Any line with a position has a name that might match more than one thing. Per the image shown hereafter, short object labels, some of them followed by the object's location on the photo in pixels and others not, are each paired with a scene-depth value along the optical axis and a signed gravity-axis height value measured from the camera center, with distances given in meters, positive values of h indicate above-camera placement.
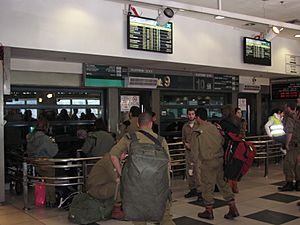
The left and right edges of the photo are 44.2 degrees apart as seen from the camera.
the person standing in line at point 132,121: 5.45 -0.15
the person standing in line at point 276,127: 7.05 -0.36
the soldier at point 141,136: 3.46 -0.32
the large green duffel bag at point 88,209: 4.68 -1.26
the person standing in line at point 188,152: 6.09 -0.72
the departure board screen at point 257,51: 8.22 +1.34
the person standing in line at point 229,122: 4.77 -0.15
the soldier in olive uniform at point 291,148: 5.93 -0.65
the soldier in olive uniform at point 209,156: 4.62 -0.58
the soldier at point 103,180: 4.70 -0.88
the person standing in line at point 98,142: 5.69 -0.48
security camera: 5.76 +1.51
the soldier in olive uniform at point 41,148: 5.86 -0.59
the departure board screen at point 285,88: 10.38 +0.62
